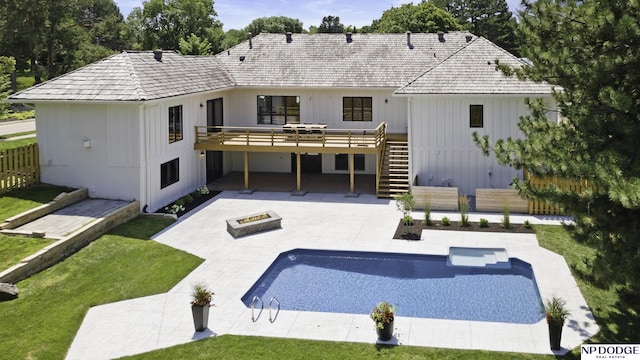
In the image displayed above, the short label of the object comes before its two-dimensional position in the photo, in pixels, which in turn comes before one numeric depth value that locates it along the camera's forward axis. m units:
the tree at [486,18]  78.94
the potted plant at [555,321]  10.94
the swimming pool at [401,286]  13.52
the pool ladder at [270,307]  12.89
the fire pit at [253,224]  19.38
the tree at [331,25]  94.50
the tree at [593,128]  9.70
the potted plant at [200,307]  12.09
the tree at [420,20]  62.22
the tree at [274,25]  88.62
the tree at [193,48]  51.03
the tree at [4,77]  27.70
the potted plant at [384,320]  11.58
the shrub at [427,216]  20.58
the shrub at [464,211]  20.20
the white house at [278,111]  21.20
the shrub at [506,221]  19.81
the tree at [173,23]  63.44
